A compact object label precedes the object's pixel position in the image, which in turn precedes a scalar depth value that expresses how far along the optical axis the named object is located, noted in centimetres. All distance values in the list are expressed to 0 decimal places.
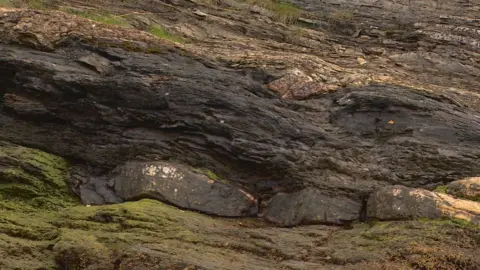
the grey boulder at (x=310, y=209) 1215
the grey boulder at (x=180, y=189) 1242
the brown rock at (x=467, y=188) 1159
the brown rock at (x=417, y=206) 1091
